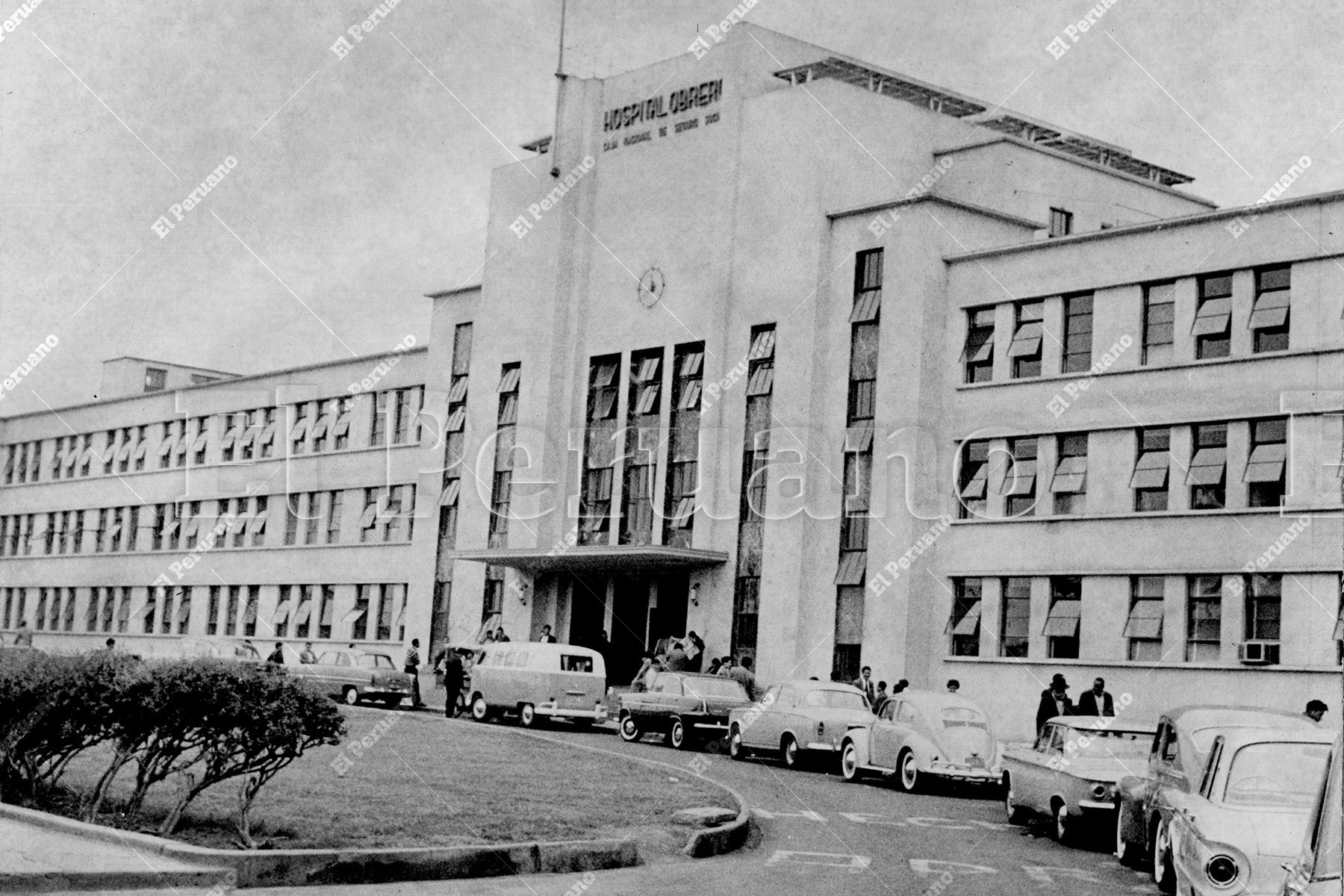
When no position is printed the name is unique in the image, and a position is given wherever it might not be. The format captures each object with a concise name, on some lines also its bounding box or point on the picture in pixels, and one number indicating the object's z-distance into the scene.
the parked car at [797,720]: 28.20
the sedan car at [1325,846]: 7.11
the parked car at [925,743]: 24.72
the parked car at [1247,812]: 11.55
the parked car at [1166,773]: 14.91
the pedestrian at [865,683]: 34.78
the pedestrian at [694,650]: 42.66
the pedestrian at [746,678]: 35.66
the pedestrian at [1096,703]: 27.13
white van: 36.06
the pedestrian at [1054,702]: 27.27
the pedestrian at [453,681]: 38.44
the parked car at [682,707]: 31.88
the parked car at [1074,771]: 18.42
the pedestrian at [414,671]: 43.28
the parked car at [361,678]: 42.72
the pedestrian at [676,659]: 40.06
